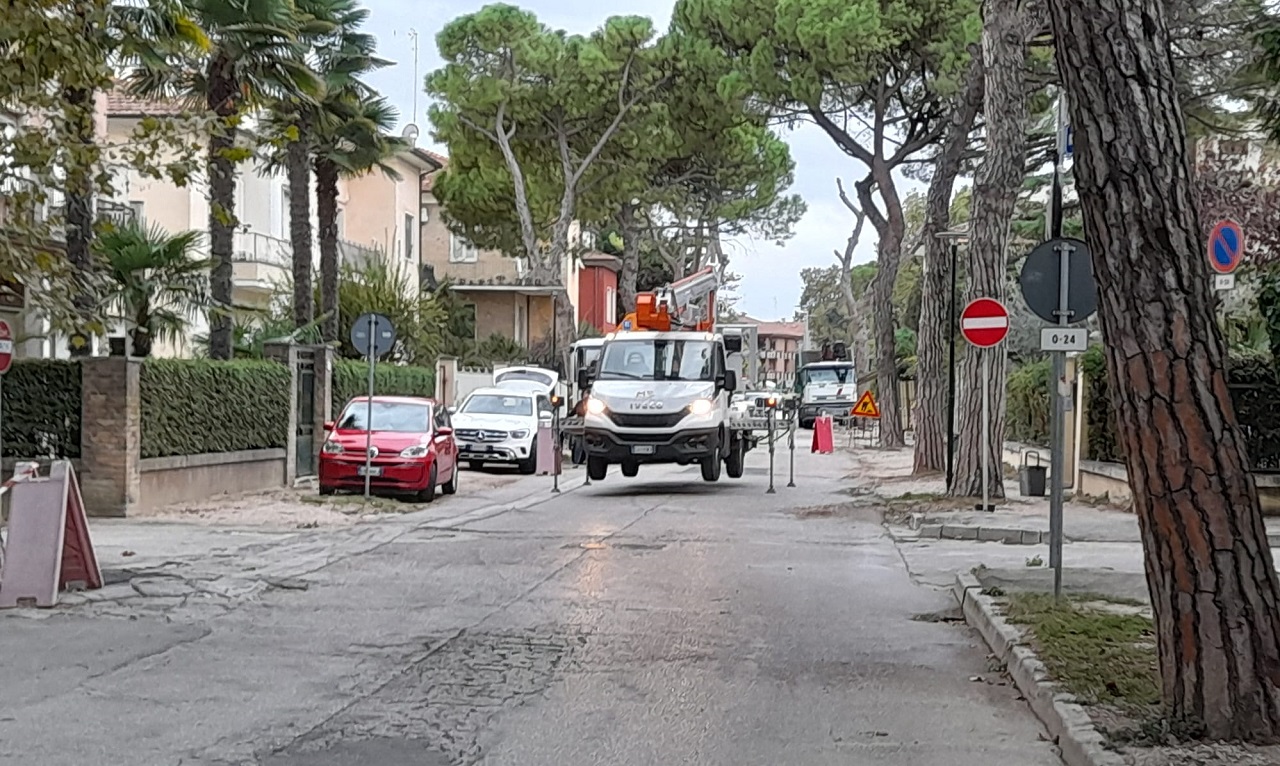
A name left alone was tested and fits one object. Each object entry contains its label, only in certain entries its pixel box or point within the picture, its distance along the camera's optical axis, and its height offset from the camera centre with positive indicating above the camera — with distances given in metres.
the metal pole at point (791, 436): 24.03 -0.58
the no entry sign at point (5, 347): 15.56 +0.54
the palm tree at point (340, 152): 26.56 +4.67
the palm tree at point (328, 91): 25.30 +5.51
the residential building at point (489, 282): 58.25 +4.70
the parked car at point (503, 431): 28.50 -0.60
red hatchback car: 20.91 -0.72
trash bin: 20.64 -1.09
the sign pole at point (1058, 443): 10.48 -0.29
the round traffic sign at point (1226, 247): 14.69 +1.60
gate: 24.30 -0.26
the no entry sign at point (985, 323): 16.88 +0.93
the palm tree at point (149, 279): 19.78 +1.65
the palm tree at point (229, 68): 20.05 +4.82
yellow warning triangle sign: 36.75 -0.14
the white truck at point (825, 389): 60.62 +0.56
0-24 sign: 10.73 +0.48
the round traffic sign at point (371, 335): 21.32 +0.95
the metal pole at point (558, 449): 23.58 -0.79
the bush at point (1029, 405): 26.73 -0.03
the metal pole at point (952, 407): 20.17 -0.06
